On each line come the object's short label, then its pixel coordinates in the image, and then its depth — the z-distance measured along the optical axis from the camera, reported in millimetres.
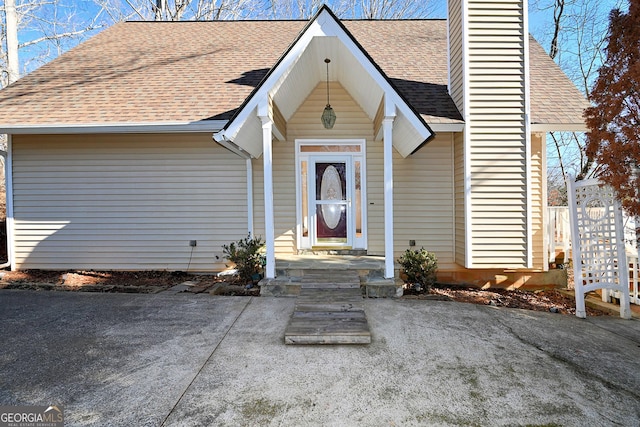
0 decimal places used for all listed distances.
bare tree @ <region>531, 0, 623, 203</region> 14086
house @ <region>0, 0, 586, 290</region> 5727
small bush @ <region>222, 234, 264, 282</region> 5578
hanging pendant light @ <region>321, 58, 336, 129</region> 5883
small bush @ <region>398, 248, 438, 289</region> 5418
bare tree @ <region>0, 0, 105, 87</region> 12953
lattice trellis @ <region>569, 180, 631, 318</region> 4316
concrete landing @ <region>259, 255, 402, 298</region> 4949
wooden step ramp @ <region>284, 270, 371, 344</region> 3361
